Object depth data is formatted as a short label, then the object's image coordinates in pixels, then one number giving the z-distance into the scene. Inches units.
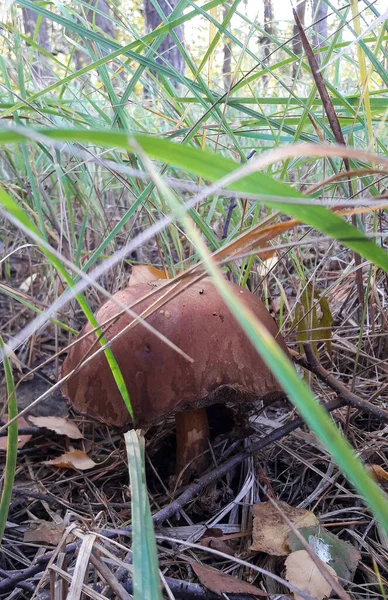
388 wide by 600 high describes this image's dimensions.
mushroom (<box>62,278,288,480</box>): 7.1
